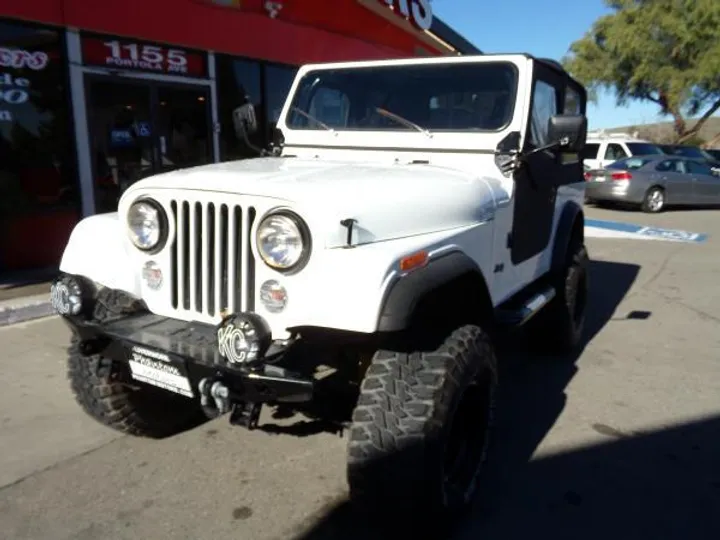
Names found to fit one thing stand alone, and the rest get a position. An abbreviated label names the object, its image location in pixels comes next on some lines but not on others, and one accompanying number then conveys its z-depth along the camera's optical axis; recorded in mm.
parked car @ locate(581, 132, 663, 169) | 17312
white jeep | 2320
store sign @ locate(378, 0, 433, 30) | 11748
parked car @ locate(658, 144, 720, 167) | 18547
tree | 28781
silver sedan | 15422
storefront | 6742
